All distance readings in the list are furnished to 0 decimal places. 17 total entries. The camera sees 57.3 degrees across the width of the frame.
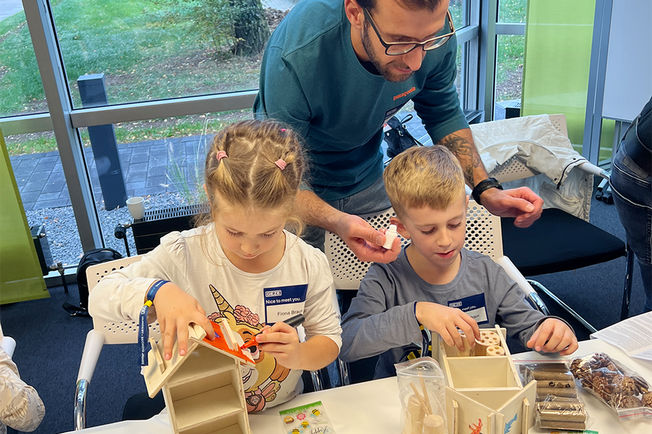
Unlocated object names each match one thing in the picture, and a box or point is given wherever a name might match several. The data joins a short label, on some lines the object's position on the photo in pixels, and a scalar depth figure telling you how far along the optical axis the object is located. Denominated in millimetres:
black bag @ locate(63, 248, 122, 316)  3148
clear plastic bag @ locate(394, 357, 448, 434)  1103
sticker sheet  1218
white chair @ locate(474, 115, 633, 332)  2436
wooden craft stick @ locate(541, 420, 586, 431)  1158
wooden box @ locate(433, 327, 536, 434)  1035
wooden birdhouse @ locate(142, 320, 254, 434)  1013
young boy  1376
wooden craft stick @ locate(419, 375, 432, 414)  1120
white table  1194
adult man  1444
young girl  1221
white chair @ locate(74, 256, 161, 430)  1557
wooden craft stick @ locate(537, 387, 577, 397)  1200
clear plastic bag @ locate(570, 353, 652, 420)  1182
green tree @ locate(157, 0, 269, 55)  3322
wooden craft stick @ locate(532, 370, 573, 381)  1234
